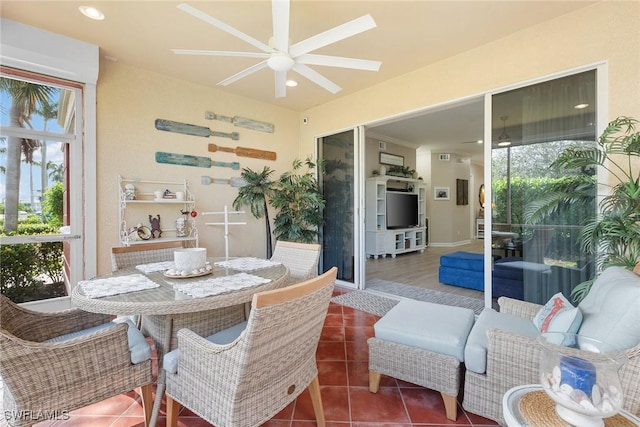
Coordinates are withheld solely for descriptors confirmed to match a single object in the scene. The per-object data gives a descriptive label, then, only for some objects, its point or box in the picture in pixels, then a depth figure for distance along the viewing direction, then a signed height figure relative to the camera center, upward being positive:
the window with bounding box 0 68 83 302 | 2.76 +0.30
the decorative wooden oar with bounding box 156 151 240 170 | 3.61 +0.69
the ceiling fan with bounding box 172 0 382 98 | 1.73 +1.14
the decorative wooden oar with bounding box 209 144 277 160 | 4.06 +0.91
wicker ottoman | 1.64 -0.82
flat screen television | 6.80 +0.05
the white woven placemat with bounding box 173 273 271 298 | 1.48 -0.40
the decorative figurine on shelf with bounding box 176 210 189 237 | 3.69 -0.16
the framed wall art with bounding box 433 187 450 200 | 8.39 +0.55
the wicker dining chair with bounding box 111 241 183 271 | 2.26 -0.35
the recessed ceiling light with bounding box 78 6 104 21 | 2.37 +1.67
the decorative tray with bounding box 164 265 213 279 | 1.76 -0.38
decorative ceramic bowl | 1.80 -0.30
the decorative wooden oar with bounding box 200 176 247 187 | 3.98 +0.46
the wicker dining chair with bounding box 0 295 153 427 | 1.12 -0.66
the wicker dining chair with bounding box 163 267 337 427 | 1.07 -0.62
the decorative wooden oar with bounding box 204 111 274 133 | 4.00 +1.34
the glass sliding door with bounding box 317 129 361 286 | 4.25 +0.11
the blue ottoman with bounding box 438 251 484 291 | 4.04 -0.83
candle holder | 0.91 -0.56
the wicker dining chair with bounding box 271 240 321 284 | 2.44 -0.40
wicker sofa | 1.16 -0.65
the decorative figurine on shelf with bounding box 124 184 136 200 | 3.28 +0.24
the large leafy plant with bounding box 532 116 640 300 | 1.92 +0.09
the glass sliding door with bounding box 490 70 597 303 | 2.41 +0.21
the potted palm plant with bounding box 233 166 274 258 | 4.18 +0.30
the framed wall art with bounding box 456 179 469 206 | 8.66 +0.62
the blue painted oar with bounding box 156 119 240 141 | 3.60 +1.10
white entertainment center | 6.55 -0.31
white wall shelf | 3.29 +0.04
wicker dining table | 1.33 -0.41
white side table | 0.97 -0.70
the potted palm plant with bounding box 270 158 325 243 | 4.37 +0.09
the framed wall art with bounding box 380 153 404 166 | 6.91 +1.29
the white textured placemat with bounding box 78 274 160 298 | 1.46 -0.39
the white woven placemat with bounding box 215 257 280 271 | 2.10 -0.39
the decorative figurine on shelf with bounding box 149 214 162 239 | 3.52 -0.16
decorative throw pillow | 1.37 -0.53
